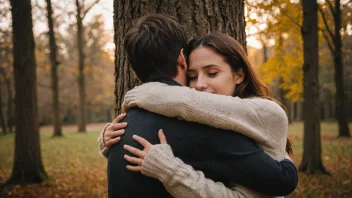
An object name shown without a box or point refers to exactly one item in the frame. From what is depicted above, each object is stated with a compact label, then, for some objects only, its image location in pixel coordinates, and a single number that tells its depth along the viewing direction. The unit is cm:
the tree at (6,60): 1109
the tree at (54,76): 1741
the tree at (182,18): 230
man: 147
